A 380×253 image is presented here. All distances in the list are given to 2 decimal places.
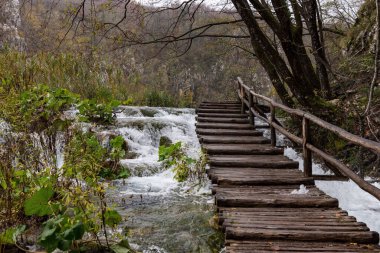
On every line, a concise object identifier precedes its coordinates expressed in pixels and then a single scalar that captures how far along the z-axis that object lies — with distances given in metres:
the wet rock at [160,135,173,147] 9.45
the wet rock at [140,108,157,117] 11.68
